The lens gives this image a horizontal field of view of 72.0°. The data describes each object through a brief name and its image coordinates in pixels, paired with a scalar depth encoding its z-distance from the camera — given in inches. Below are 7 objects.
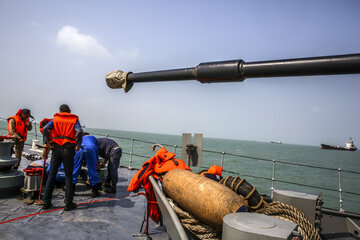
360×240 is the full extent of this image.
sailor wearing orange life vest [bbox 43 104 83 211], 179.2
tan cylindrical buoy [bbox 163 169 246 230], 89.2
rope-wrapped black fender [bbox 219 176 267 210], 111.5
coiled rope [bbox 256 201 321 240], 90.2
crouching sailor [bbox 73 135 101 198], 208.2
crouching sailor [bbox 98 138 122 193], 236.7
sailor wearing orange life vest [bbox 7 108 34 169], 266.5
